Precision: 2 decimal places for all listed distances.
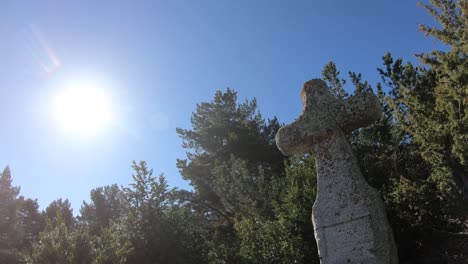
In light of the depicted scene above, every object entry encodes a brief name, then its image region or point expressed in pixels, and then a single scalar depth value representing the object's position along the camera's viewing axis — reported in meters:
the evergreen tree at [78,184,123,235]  29.55
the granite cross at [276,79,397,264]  3.18
